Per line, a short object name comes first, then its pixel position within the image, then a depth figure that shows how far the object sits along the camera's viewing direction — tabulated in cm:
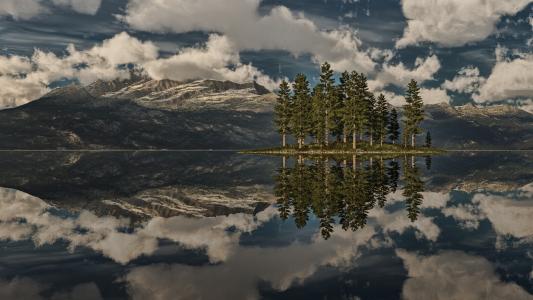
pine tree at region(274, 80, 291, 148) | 14975
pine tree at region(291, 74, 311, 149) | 14462
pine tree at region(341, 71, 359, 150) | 13538
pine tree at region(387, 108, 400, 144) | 17422
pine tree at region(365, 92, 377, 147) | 15289
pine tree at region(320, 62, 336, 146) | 13824
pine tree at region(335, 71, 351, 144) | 13850
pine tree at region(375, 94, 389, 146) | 16112
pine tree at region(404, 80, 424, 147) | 15450
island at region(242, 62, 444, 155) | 13662
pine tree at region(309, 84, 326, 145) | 13788
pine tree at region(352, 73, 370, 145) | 13588
